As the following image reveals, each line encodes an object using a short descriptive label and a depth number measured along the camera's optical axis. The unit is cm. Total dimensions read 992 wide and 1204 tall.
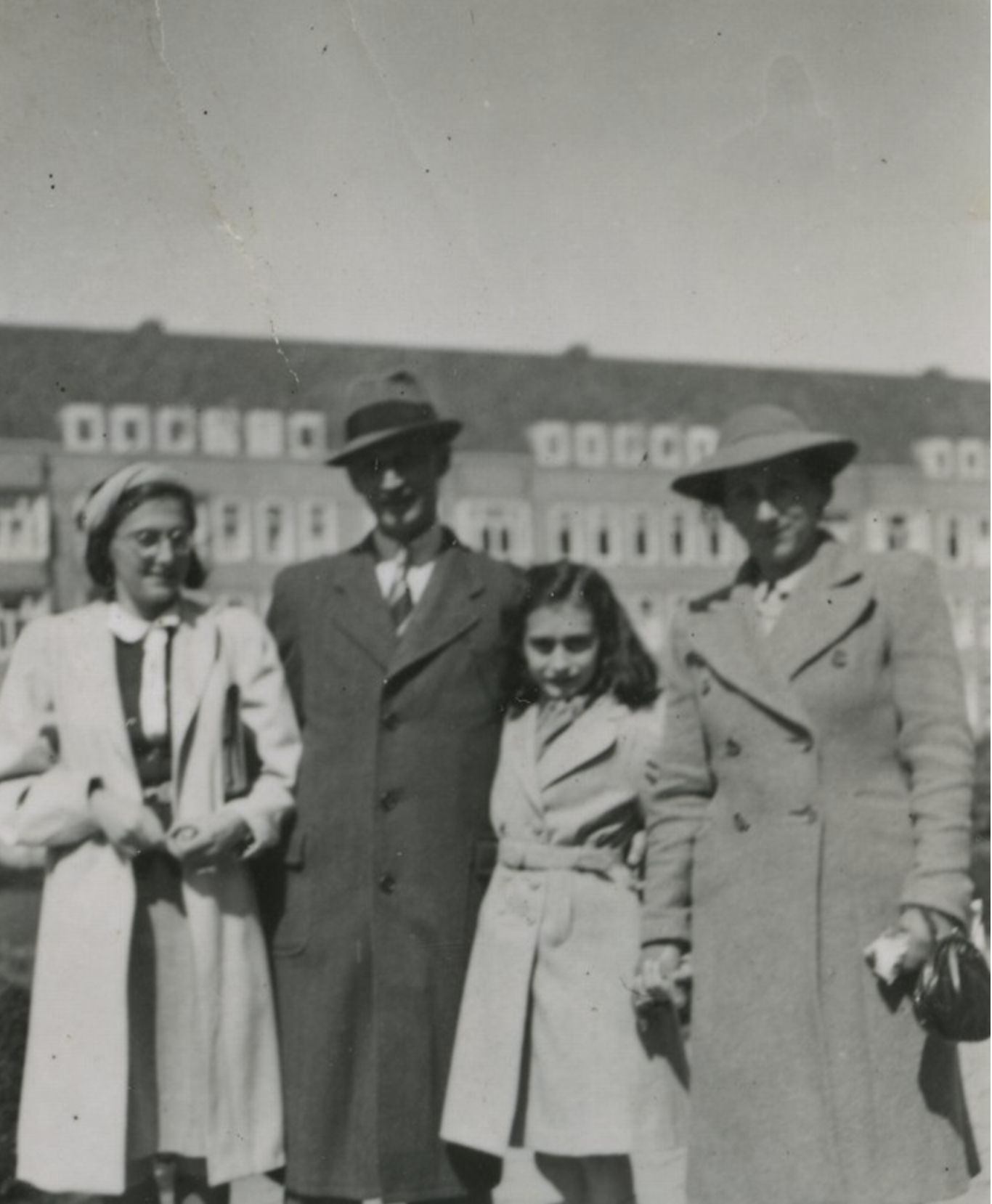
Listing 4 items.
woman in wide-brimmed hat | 339
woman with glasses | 401
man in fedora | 406
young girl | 388
